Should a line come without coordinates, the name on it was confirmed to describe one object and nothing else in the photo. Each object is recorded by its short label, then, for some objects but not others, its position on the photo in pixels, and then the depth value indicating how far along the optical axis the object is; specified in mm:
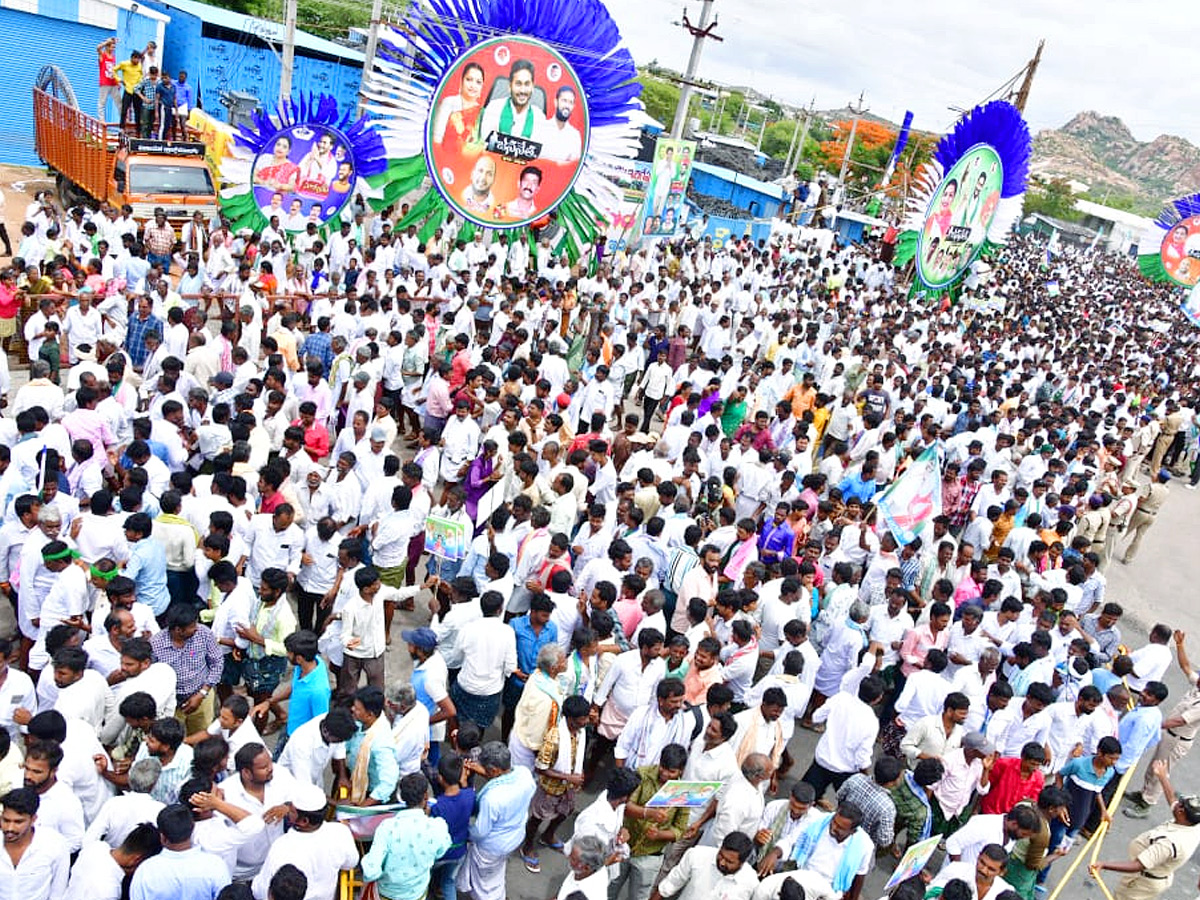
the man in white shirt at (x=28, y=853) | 3406
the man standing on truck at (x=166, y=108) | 16609
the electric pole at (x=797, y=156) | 41709
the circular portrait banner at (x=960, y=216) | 17359
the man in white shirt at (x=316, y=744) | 4164
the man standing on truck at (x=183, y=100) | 18059
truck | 14508
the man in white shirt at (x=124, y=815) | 3762
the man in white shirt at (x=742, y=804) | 4664
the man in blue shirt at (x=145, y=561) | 5301
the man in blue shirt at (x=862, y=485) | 9000
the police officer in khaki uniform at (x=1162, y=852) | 5375
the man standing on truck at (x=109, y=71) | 18281
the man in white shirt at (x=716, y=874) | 4074
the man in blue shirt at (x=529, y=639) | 5621
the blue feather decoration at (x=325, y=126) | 11680
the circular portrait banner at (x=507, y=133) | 10141
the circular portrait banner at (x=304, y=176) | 11812
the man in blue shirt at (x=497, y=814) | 4359
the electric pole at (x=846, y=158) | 37312
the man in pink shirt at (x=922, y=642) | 6668
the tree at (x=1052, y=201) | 74000
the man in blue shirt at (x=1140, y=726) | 6332
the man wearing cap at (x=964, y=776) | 5445
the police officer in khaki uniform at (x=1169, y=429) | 15359
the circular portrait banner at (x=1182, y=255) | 26047
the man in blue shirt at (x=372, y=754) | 4363
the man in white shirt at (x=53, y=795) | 3668
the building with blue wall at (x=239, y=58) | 26672
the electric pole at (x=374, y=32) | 16109
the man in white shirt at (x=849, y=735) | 5500
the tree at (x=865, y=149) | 53875
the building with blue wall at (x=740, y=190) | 35750
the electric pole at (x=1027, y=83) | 25641
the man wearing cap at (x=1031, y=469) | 10779
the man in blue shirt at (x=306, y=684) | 4698
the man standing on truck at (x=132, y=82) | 16578
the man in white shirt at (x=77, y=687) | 4230
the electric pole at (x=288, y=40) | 16469
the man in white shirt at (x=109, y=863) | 3539
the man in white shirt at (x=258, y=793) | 3873
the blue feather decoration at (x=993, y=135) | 17328
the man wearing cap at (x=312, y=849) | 3752
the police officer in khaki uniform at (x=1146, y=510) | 11547
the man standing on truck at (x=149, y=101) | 16578
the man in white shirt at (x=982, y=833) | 4855
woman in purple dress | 7617
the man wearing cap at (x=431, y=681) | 4906
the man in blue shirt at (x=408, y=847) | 3990
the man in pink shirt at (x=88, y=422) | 6520
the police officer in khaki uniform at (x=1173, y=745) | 7281
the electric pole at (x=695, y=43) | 17406
